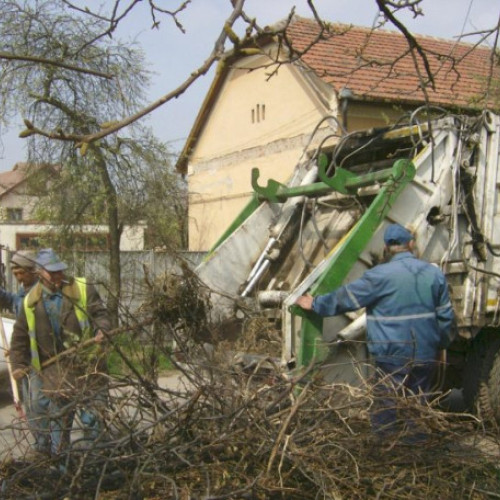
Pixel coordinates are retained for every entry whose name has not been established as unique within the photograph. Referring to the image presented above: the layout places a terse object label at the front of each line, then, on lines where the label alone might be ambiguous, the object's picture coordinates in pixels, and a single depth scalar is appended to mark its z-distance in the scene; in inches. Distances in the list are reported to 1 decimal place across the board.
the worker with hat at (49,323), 178.5
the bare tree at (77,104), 387.2
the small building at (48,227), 430.6
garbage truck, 175.9
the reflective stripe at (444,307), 168.2
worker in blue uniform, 163.9
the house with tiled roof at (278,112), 460.4
